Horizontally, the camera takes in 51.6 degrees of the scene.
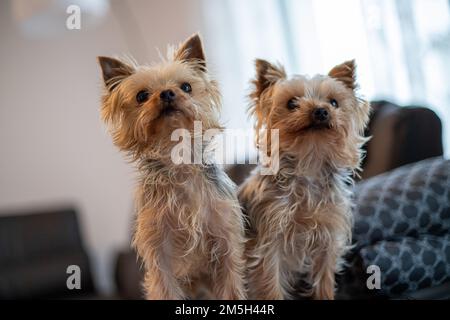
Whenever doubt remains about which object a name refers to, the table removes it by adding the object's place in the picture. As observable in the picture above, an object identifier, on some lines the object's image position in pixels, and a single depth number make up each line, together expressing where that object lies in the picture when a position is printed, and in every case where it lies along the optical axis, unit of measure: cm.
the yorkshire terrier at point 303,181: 72
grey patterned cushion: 85
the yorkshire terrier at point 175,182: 65
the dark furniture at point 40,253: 119
